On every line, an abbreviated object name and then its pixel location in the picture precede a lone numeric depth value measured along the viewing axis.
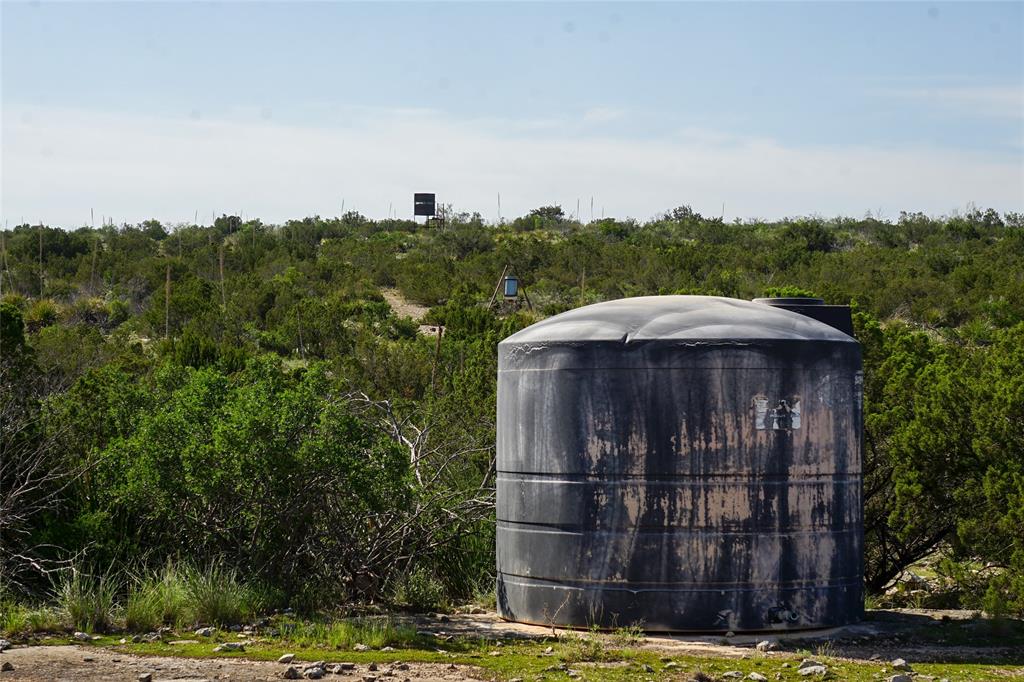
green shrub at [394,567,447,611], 13.60
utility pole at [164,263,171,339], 33.72
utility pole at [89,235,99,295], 43.91
